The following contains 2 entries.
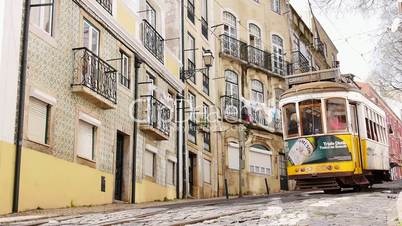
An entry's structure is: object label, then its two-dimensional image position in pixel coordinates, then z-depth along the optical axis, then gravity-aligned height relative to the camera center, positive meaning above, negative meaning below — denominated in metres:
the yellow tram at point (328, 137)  14.87 +1.77
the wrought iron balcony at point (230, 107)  27.47 +4.78
